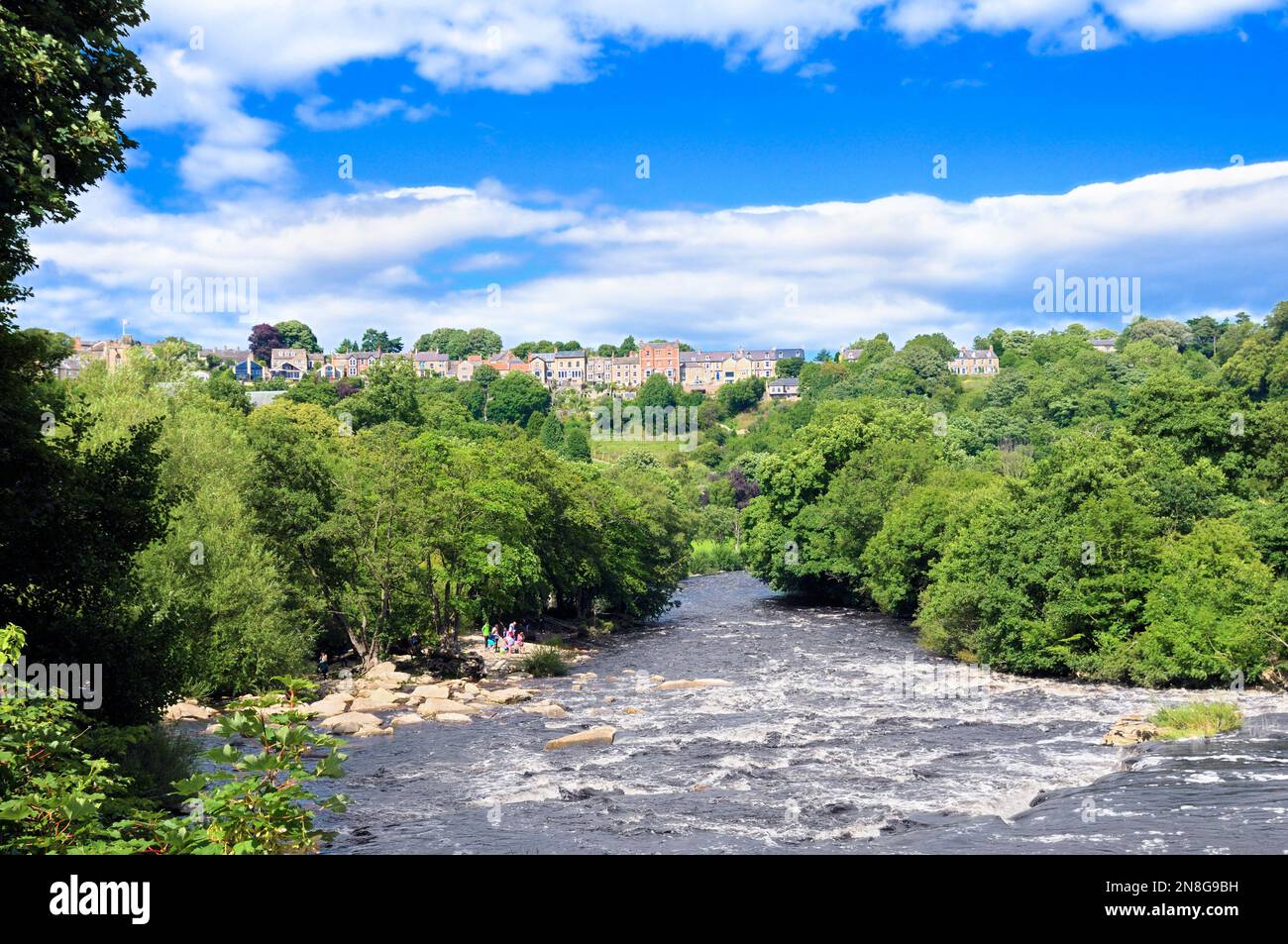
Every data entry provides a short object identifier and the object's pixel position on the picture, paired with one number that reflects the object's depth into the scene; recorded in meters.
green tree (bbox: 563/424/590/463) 158.88
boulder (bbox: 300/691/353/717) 37.60
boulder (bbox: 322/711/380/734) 35.22
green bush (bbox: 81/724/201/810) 17.00
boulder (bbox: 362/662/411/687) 44.31
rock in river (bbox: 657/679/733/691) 44.09
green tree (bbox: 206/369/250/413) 98.32
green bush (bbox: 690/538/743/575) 115.75
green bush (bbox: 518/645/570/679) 49.44
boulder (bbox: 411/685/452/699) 41.62
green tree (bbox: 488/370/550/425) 197.00
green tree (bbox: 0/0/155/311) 15.11
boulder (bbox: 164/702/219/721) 35.40
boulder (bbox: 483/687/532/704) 41.94
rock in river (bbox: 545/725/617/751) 32.78
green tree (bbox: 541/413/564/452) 167.62
